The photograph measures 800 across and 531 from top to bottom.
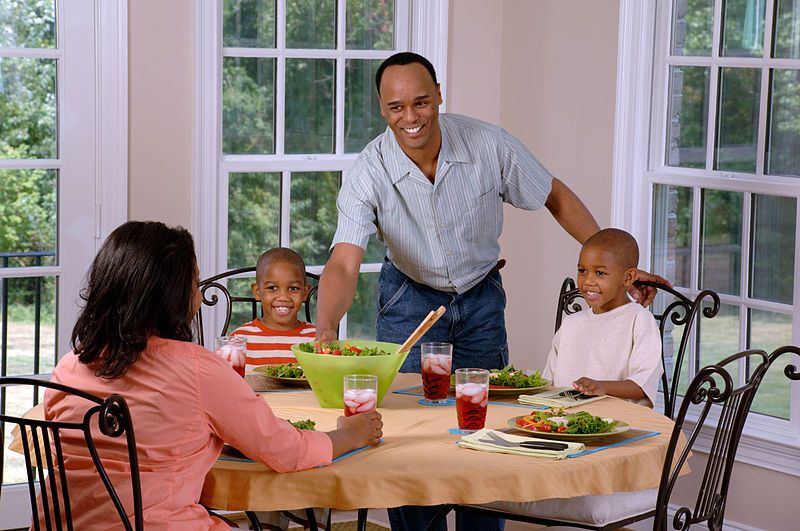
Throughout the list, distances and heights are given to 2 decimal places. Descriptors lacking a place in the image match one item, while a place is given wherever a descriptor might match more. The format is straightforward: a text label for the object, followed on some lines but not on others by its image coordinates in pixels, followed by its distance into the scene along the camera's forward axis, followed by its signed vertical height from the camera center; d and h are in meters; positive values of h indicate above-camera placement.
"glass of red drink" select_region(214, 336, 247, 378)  4.47 -0.65
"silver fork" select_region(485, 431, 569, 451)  3.69 -0.71
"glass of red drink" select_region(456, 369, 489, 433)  3.92 -0.65
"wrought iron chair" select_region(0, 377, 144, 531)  3.17 -0.67
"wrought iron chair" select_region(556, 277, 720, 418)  5.63 -0.69
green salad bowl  4.11 -0.63
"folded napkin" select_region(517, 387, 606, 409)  4.30 -0.73
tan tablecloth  3.42 -0.74
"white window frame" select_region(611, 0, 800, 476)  6.68 -0.10
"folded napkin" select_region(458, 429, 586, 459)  3.62 -0.71
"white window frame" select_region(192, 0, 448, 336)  6.78 -0.28
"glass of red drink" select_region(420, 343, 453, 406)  4.30 -0.66
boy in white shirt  5.15 -0.66
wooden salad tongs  4.22 -0.55
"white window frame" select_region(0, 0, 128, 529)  6.50 -0.22
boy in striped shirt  5.85 -0.70
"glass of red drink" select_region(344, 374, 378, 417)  3.87 -0.64
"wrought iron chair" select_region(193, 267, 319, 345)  6.09 -0.72
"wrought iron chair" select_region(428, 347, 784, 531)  3.78 -0.81
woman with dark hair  3.39 -0.57
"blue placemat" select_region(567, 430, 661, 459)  3.71 -0.73
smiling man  5.31 -0.37
